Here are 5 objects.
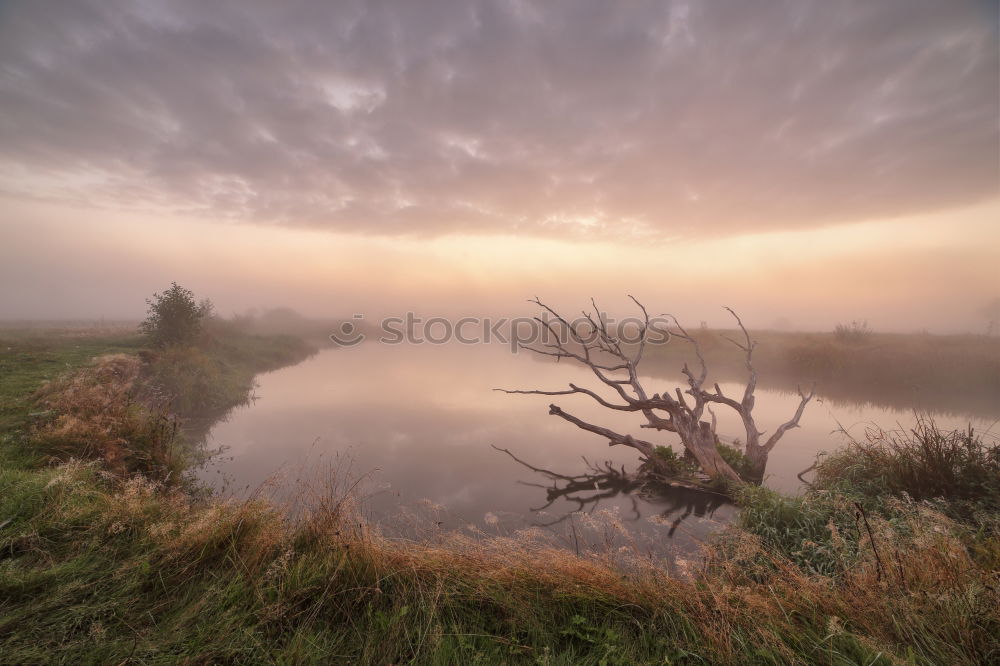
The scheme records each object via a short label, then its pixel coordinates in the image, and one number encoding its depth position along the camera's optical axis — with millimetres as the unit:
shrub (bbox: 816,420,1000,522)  5883
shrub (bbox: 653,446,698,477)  9523
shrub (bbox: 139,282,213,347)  20047
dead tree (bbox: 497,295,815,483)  9172
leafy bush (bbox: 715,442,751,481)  9539
